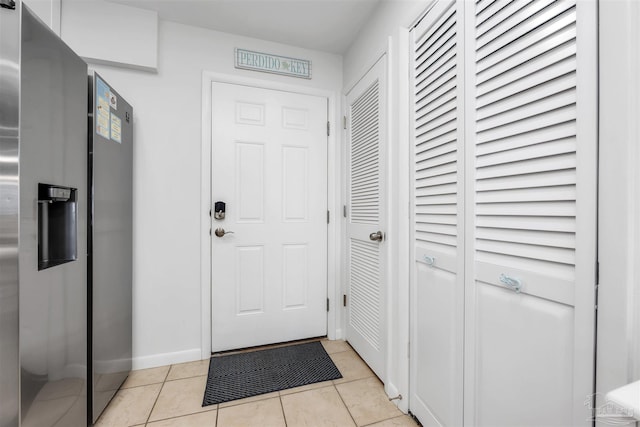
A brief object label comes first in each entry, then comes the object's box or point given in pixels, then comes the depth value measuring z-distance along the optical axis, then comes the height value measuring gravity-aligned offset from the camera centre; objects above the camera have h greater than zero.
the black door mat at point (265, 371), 1.66 -1.06
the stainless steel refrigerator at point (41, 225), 0.88 -0.06
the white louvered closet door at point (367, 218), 1.73 -0.05
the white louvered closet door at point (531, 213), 0.73 +0.00
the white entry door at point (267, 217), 2.09 -0.05
